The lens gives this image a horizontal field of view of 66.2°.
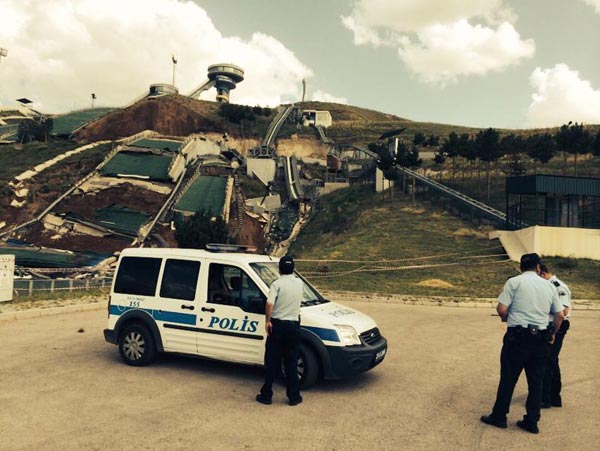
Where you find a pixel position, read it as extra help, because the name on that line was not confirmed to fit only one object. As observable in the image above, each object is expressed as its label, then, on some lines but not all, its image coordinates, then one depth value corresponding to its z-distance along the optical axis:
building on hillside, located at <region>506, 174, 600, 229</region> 27.27
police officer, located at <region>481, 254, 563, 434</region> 5.56
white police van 7.04
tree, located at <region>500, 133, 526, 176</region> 42.84
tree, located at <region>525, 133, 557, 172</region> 40.19
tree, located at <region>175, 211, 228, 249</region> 34.38
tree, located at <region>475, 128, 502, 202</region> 43.06
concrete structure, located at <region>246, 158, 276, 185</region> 62.34
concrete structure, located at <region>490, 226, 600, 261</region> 26.00
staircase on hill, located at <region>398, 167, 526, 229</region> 32.78
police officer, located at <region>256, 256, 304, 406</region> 6.41
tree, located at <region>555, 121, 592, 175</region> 38.68
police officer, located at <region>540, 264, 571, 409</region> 6.44
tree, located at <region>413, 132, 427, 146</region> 59.69
